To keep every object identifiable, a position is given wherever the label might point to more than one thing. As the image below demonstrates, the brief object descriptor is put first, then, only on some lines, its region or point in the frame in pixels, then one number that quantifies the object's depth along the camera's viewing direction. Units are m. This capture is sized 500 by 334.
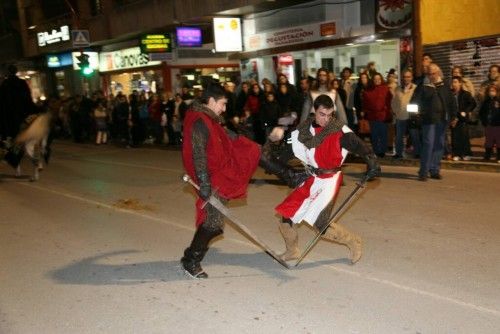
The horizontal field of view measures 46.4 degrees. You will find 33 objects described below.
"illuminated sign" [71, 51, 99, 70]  29.05
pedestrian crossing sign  24.73
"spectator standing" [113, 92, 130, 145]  20.11
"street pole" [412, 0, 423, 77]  13.40
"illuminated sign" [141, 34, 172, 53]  22.91
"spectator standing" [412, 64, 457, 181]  9.70
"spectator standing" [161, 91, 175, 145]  18.20
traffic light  24.12
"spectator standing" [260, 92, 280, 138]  12.90
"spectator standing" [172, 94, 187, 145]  17.26
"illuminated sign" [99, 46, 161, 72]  25.50
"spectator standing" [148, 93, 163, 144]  18.72
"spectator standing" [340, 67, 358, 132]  13.50
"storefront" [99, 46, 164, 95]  25.30
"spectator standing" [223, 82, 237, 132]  13.62
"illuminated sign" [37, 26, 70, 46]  30.36
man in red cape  5.07
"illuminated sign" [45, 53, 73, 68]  32.16
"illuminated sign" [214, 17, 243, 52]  19.75
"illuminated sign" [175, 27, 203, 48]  21.67
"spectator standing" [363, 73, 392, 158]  12.12
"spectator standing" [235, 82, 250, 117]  14.32
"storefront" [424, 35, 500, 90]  12.06
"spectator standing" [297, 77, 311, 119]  12.88
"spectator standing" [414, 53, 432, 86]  9.80
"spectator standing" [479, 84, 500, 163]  10.52
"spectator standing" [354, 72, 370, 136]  12.62
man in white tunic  5.18
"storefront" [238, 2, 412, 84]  14.97
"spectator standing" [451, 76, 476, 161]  10.98
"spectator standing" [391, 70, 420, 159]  11.52
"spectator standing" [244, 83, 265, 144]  14.07
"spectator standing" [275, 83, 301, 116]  12.89
